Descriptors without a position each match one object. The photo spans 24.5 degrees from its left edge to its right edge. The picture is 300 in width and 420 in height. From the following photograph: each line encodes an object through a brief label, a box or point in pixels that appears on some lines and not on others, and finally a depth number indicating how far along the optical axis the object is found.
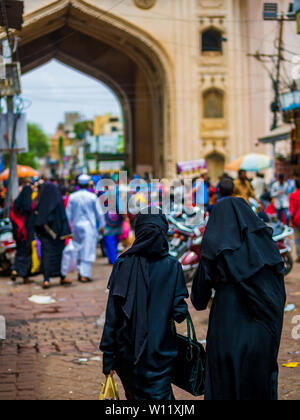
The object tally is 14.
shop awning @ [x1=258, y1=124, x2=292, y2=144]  19.70
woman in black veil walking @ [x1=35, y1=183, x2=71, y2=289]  8.87
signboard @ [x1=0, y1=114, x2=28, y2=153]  12.79
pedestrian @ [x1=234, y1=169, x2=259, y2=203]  9.35
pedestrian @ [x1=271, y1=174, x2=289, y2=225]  14.63
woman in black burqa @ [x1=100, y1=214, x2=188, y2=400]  3.06
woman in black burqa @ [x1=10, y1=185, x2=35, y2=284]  9.18
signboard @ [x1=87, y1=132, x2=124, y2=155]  47.47
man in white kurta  9.37
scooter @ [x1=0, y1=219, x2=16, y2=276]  10.20
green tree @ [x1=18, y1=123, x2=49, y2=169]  83.80
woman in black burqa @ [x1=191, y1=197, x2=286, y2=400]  3.07
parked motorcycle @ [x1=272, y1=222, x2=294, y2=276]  8.05
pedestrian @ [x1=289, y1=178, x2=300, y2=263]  9.64
